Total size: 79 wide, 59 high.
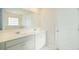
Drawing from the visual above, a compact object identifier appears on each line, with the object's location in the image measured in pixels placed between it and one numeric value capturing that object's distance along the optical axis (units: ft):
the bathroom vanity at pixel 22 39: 5.99
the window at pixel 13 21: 6.10
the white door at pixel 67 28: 6.21
